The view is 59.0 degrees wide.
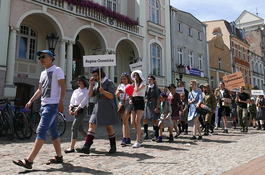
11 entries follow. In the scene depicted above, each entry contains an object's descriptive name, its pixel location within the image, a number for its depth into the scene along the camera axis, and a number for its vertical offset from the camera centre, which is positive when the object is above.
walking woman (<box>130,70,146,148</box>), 5.94 +0.33
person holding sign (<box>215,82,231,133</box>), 9.55 +0.56
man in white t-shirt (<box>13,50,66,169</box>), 3.74 +0.24
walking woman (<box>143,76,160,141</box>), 6.73 +0.29
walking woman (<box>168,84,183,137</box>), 8.00 +0.42
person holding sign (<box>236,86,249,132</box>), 9.84 +0.27
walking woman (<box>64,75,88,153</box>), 5.05 +0.18
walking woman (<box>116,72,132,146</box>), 6.09 +0.20
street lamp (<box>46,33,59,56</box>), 10.23 +3.18
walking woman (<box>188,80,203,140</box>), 7.20 +0.38
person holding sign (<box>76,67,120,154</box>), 4.77 +0.14
